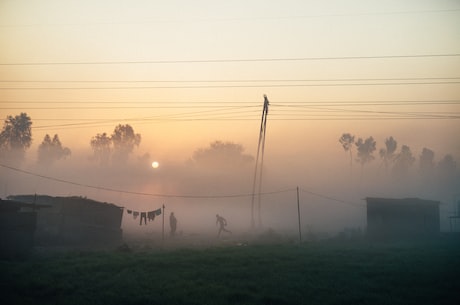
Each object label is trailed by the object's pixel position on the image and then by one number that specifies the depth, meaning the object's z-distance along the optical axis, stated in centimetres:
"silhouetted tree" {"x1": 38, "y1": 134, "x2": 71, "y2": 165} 12456
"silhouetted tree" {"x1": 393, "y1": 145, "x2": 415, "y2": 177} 14262
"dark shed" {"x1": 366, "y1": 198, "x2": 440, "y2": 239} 4766
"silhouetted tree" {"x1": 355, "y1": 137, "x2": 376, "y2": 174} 14062
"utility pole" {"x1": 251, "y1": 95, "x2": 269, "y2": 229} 5012
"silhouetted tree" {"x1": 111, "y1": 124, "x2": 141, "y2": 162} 12738
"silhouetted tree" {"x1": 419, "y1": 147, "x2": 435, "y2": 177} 14438
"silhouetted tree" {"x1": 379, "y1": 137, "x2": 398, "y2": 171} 14288
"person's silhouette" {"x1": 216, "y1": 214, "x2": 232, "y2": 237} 4728
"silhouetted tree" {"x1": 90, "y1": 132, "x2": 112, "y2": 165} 12825
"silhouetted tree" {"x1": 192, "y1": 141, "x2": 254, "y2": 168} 13400
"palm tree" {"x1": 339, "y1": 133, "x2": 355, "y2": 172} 14062
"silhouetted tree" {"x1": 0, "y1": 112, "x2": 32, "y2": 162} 10131
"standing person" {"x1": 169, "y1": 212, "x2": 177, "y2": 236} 4744
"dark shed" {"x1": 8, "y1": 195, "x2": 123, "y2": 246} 3838
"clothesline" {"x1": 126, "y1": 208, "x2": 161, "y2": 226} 4688
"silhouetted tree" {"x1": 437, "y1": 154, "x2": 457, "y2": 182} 14162
